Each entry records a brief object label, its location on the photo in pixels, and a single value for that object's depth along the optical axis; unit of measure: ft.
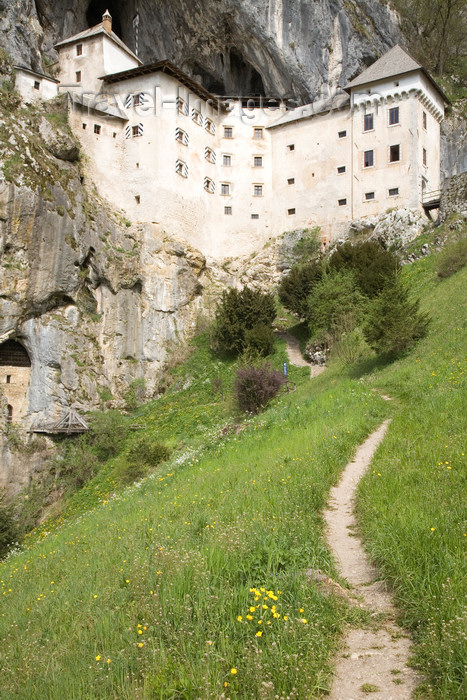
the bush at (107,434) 93.61
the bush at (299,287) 100.73
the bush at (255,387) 68.44
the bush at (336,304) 83.56
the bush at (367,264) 86.69
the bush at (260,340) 98.78
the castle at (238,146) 124.77
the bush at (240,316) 105.40
